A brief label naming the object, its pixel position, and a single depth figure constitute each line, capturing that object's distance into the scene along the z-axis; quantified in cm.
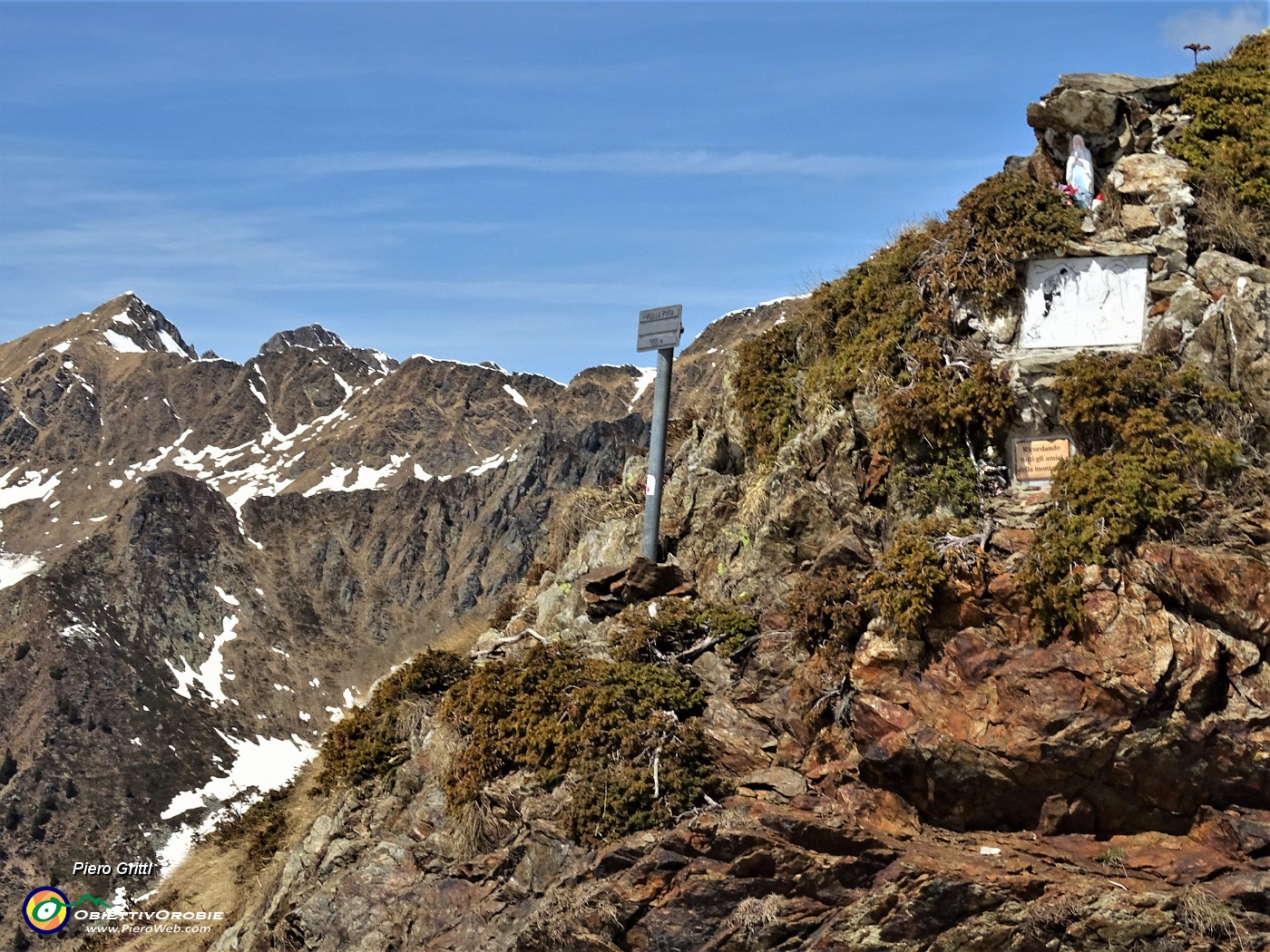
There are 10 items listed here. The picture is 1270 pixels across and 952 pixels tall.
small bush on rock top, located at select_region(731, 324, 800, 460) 1630
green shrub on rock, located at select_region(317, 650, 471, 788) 1567
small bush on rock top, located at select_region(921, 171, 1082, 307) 1423
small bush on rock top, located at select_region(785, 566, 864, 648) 1277
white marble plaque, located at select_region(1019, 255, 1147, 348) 1354
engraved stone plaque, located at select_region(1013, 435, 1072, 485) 1318
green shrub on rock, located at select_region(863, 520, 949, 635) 1198
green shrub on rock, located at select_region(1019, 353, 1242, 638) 1163
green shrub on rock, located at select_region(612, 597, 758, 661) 1405
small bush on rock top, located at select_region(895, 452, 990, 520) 1323
